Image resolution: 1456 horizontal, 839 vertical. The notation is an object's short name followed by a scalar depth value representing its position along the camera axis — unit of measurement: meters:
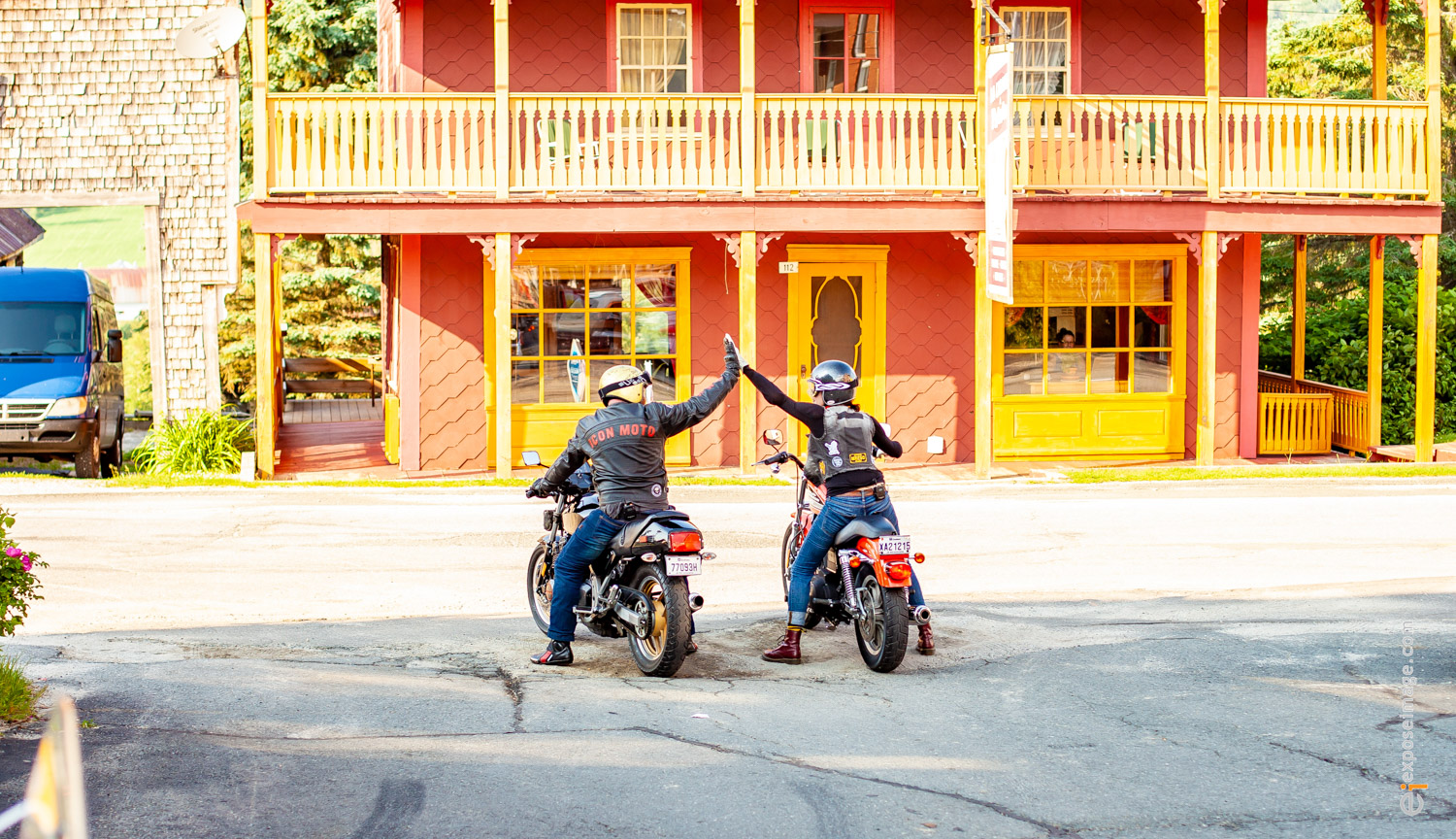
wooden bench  27.31
